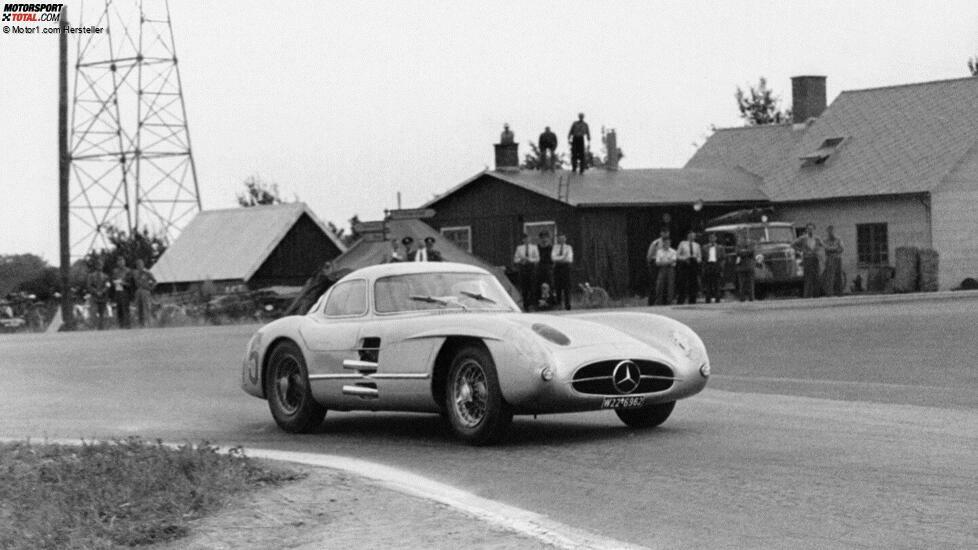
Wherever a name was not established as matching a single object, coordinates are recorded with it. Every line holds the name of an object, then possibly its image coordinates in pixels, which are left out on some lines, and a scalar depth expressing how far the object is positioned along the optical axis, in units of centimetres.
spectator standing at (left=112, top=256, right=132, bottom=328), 3872
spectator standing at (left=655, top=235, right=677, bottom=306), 3522
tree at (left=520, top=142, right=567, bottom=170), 9106
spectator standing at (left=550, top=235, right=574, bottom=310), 3528
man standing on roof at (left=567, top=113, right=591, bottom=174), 4668
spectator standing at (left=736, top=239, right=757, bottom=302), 3825
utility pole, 4484
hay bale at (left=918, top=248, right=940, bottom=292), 4395
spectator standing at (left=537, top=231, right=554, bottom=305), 3559
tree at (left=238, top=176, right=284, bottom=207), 8912
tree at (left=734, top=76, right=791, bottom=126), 9312
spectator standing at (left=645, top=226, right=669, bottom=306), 3547
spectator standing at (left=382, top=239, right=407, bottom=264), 3147
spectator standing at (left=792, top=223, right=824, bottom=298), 3856
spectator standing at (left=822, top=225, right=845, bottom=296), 3916
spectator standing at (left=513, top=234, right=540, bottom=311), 3550
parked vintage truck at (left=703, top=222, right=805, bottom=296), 4066
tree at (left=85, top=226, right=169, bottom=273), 6438
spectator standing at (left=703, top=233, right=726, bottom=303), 3678
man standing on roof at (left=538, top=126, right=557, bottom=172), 4831
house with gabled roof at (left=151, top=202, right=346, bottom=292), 5788
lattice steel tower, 5706
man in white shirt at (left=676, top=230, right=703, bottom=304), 3556
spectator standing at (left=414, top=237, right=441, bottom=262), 3178
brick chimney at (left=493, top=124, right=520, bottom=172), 5466
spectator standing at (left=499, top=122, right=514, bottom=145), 5515
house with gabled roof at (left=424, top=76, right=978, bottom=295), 4831
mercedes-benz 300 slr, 1178
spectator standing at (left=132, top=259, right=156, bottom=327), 3891
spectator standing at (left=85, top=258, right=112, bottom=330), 4062
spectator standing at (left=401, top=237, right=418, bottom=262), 3294
